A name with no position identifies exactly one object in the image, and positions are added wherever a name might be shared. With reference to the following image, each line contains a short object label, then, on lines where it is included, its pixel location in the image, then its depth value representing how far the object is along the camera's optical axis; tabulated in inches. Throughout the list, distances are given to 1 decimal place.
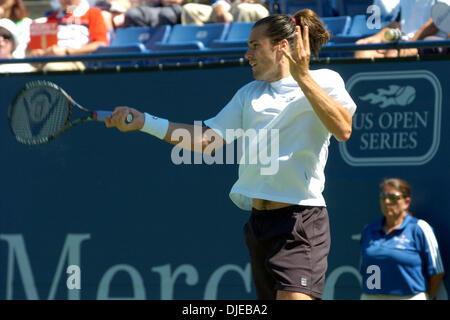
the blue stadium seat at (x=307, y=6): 574.2
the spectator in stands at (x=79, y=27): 567.5
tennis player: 283.3
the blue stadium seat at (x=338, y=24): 545.3
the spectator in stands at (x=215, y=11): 598.9
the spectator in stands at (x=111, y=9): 653.9
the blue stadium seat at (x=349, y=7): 569.0
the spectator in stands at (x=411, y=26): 459.8
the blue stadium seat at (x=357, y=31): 514.0
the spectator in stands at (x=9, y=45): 526.3
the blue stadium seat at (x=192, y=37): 574.6
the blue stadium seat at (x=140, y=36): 627.5
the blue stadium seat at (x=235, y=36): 551.5
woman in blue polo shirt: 412.5
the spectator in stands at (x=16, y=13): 605.0
